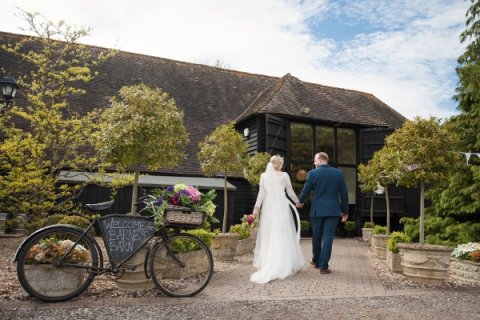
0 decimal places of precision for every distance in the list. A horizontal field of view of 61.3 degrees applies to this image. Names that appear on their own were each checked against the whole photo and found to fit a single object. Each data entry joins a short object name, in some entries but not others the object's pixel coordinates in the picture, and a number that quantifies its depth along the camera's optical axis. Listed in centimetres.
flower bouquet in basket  591
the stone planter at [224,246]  884
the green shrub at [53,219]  842
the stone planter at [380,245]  1047
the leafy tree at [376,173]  1068
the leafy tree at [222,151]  1040
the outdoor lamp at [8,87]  941
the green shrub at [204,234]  738
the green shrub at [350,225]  1689
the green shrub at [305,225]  1581
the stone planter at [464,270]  715
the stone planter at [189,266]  604
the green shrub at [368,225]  1614
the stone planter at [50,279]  482
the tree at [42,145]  856
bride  670
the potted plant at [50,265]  484
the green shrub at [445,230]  995
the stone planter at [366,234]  1517
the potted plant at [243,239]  1001
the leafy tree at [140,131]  663
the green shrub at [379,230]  1175
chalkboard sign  517
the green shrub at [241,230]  1030
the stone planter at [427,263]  640
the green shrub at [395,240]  793
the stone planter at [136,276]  532
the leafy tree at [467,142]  1021
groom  695
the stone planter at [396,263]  778
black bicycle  483
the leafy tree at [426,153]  706
